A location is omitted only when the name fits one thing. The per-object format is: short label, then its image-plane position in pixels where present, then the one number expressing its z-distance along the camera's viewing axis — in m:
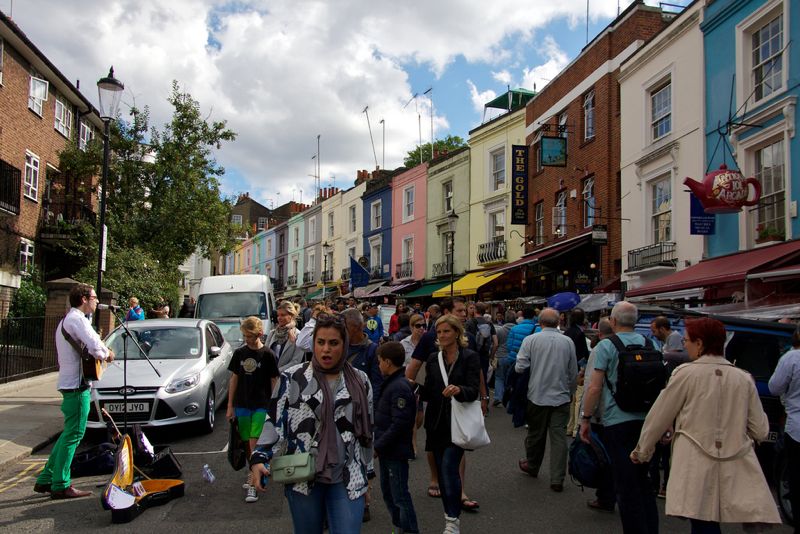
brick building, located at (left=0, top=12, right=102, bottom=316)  19.30
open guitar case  5.44
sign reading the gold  23.59
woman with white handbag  5.16
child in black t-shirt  6.25
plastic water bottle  6.13
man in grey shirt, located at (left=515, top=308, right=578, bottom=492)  6.86
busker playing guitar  6.06
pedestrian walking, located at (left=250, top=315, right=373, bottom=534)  3.27
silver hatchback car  8.43
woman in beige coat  3.69
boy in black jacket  4.80
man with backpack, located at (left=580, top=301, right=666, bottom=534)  4.63
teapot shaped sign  12.54
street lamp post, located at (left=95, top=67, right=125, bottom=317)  11.73
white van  16.27
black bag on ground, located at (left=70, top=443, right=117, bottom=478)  6.86
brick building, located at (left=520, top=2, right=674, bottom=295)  18.73
